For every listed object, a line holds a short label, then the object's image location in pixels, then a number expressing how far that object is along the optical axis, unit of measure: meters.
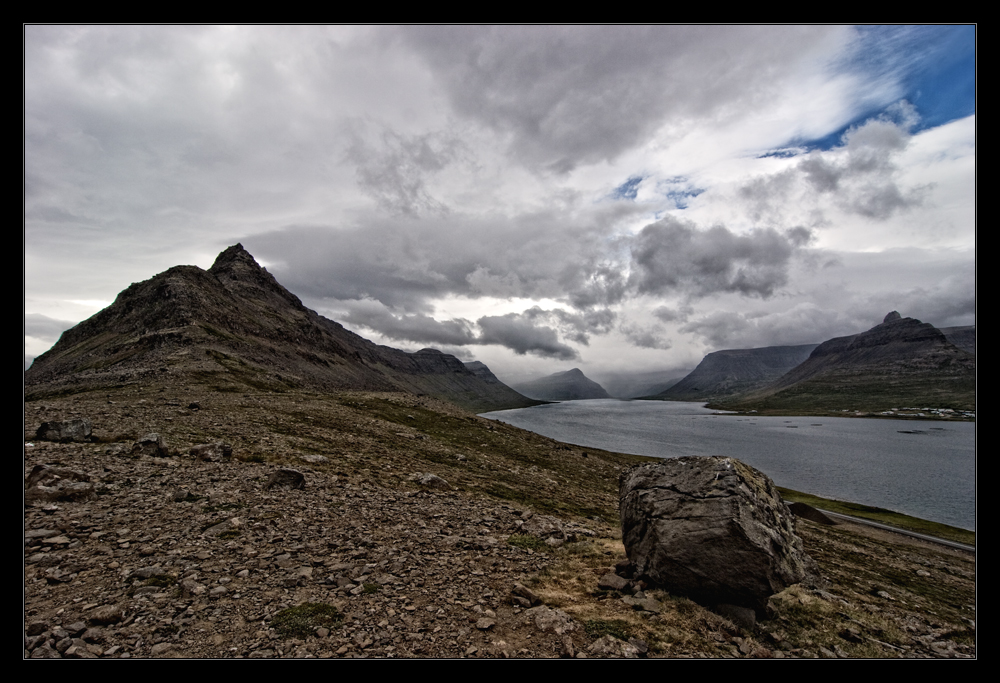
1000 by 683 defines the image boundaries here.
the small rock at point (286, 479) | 17.83
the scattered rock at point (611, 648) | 8.32
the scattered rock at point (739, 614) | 10.28
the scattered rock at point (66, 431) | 19.55
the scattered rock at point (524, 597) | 10.24
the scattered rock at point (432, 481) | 22.77
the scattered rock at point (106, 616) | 7.99
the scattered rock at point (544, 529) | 16.12
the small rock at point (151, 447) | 19.38
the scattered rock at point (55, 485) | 13.27
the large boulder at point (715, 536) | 10.73
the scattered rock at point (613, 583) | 11.78
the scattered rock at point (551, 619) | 8.86
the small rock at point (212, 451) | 20.09
